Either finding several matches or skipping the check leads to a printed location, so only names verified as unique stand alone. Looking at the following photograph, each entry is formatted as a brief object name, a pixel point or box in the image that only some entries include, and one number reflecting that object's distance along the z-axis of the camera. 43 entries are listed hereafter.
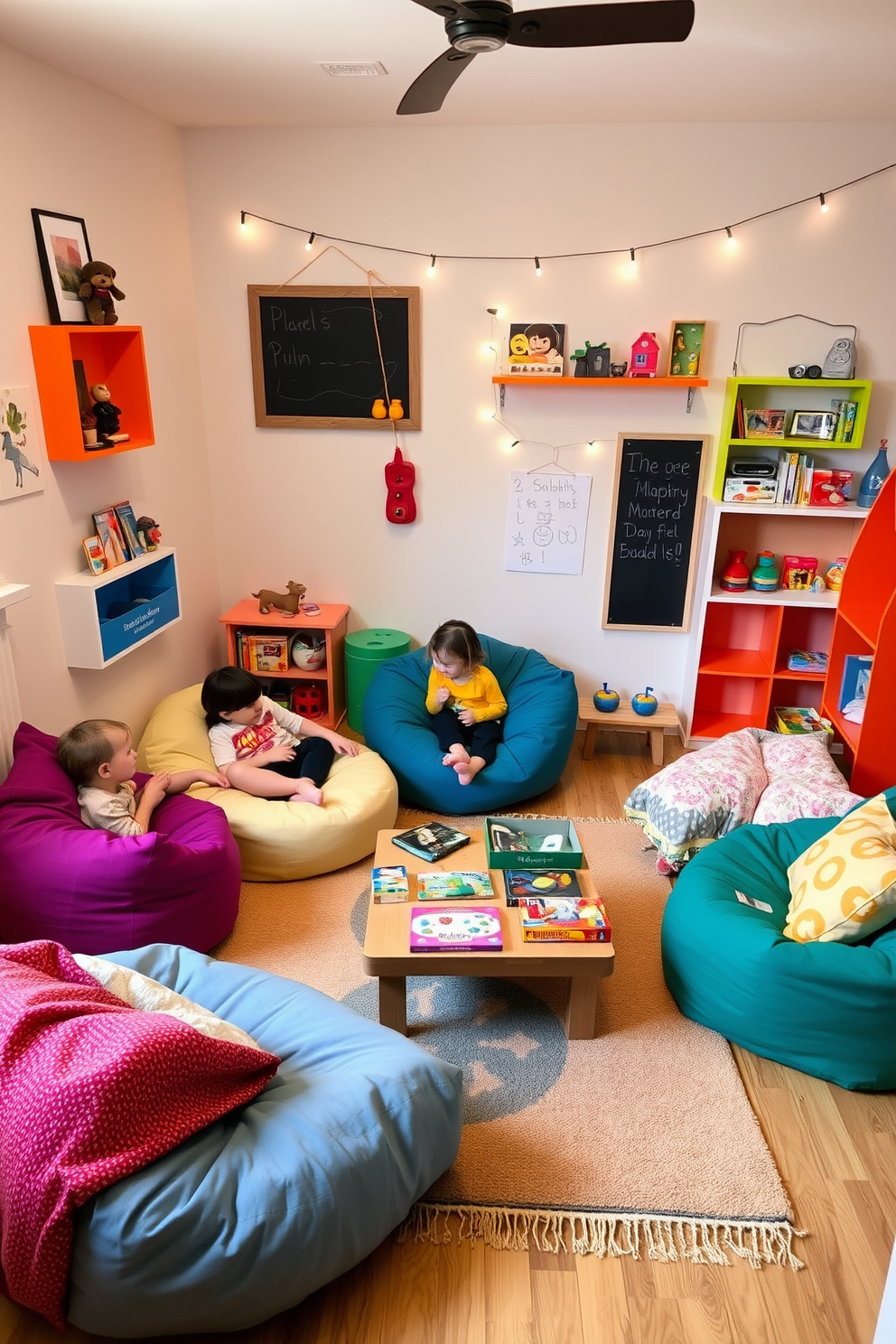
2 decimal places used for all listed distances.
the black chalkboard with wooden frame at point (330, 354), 3.93
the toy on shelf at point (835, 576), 3.99
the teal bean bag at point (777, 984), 2.20
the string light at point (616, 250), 3.57
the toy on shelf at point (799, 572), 3.98
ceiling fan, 1.86
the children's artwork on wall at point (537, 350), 3.82
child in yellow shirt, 3.65
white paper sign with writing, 4.11
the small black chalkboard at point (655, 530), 4.01
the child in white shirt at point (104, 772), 2.79
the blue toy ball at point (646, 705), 4.11
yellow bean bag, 3.08
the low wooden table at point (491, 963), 2.28
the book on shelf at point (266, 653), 4.16
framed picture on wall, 2.86
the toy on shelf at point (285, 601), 4.15
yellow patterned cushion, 2.29
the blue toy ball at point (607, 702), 4.15
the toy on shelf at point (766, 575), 3.96
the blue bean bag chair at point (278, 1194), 1.52
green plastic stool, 4.14
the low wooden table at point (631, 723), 4.08
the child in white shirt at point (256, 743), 3.37
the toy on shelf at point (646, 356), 3.76
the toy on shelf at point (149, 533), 3.47
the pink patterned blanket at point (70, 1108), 1.48
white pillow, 1.83
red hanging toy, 4.10
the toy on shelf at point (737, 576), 3.97
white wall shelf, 3.04
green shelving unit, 3.72
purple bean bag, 2.49
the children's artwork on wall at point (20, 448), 2.70
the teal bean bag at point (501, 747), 3.54
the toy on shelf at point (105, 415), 3.04
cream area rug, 1.96
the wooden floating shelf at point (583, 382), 3.73
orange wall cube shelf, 2.81
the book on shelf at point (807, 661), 4.02
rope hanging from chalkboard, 3.87
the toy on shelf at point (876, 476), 3.75
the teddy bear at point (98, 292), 2.99
